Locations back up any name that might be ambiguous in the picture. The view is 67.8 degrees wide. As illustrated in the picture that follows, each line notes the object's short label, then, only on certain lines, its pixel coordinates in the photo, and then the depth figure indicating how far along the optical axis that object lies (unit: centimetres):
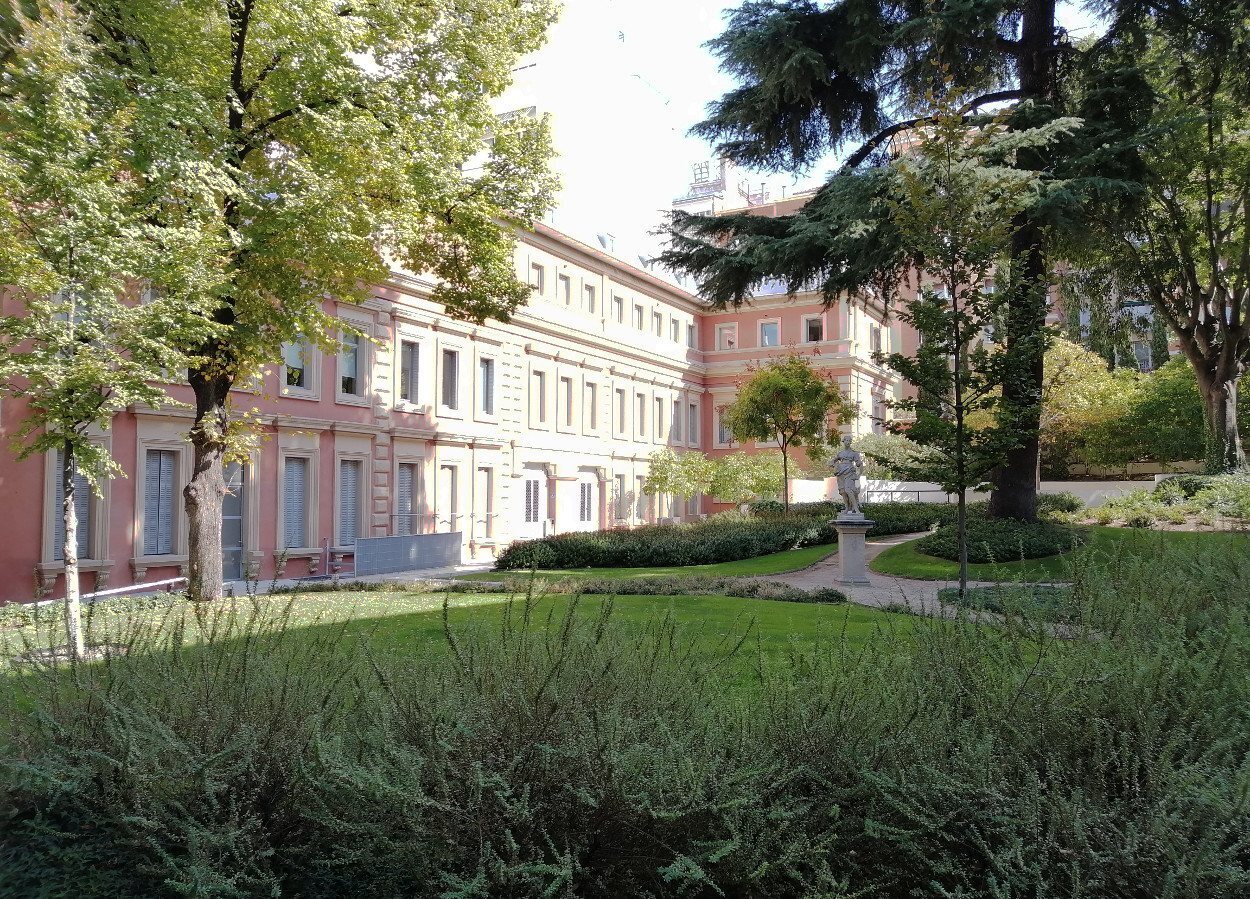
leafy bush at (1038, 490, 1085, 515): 2529
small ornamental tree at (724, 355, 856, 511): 2895
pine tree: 1525
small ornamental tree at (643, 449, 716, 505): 3406
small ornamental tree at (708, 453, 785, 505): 3306
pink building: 1762
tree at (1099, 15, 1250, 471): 1885
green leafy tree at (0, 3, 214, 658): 874
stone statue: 1758
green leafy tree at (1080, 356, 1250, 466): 3769
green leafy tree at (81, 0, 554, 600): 1147
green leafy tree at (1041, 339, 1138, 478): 3581
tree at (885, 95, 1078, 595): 1148
